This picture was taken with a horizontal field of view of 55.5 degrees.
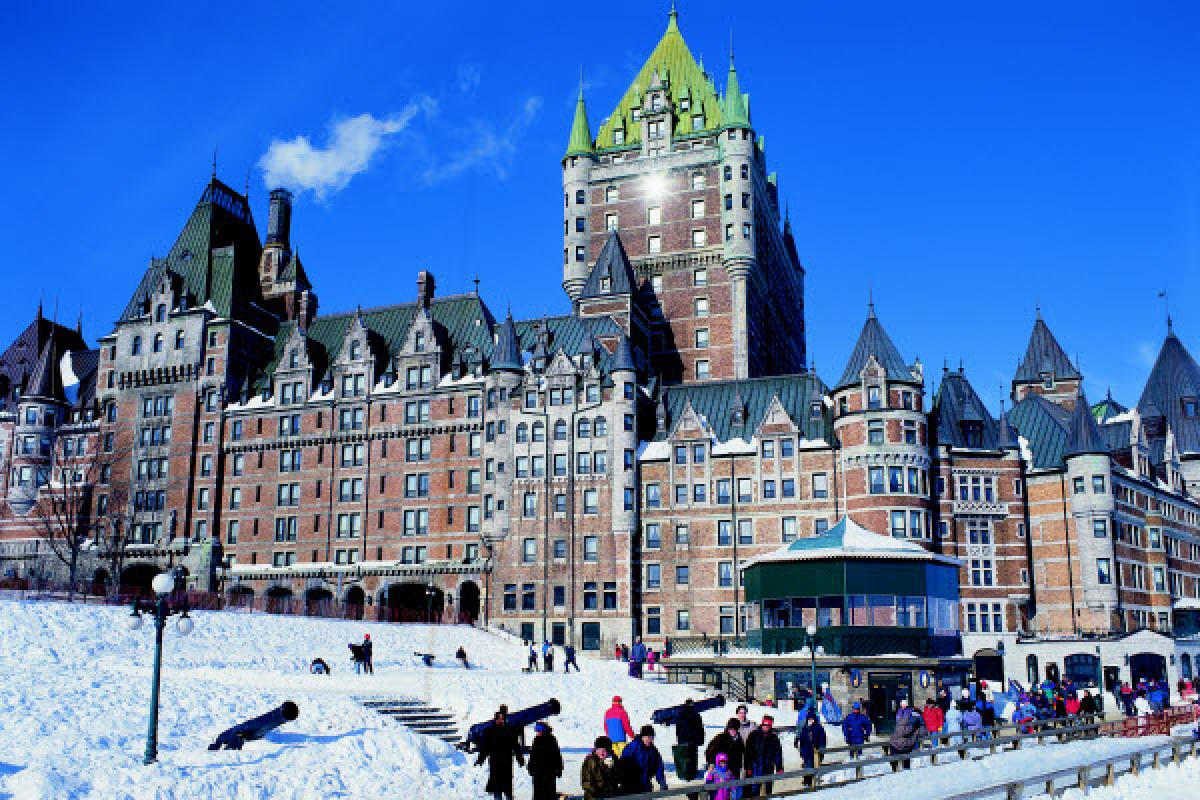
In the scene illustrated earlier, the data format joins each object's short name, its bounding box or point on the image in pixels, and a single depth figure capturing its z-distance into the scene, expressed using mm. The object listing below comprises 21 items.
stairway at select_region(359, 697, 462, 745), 31625
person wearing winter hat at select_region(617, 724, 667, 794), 17656
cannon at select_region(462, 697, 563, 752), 24203
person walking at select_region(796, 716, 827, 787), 23906
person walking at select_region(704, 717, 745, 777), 20531
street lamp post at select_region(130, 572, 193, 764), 23000
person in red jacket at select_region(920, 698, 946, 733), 29094
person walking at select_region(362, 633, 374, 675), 42938
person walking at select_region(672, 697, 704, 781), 24062
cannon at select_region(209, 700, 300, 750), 24531
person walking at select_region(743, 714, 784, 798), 20547
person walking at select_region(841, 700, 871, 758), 26438
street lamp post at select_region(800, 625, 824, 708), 46406
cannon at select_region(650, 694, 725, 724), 33062
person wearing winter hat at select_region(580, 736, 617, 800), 17359
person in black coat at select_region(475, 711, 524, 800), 19312
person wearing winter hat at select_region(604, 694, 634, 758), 23938
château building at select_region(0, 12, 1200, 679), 67625
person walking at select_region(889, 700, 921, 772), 24077
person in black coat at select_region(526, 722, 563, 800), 18594
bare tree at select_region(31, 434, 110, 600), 83500
